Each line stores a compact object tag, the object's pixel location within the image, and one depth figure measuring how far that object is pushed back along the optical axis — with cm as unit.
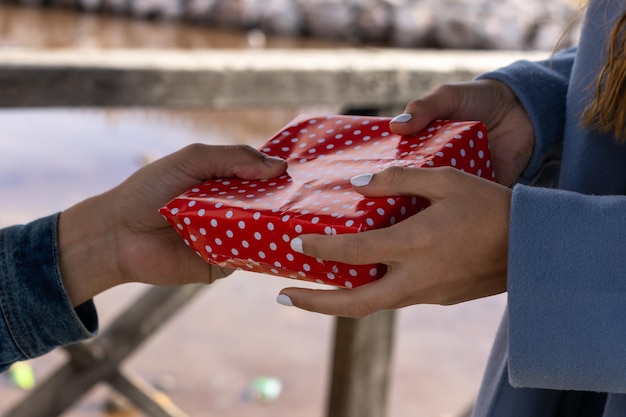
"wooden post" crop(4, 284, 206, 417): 221
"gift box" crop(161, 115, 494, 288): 114
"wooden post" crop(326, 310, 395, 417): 221
